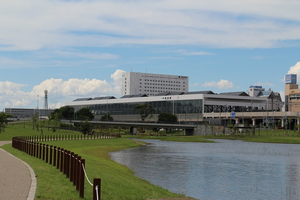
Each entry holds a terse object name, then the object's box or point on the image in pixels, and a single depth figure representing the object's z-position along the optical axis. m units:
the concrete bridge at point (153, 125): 141.00
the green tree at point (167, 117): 179.00
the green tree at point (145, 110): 183.88
